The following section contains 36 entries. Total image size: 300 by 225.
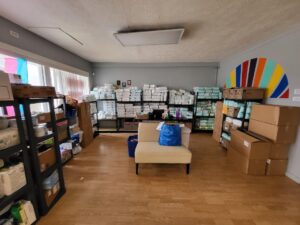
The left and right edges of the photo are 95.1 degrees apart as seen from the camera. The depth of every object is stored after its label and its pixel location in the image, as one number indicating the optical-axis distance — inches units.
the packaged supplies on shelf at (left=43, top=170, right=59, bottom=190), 64.8
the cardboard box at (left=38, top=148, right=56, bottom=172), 62.0
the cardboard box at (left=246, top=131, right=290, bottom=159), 87.0
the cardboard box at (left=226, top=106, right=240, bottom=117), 118.5
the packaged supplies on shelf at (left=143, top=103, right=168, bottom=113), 182.5
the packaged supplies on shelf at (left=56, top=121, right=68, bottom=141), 97.1
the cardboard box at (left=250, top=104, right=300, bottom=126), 81.7
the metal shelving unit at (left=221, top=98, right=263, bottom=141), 108.3
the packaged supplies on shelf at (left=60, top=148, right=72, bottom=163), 103.2
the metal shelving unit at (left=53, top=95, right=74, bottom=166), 98.7
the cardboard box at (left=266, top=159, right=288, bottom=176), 89.0
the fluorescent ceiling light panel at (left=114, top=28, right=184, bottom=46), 82.1
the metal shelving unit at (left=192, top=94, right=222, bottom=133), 172.4
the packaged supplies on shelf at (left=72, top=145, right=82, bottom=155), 118.7
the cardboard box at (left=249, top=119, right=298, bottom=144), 83.9
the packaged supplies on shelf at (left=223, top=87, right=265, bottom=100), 103.7
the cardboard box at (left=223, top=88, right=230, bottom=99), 129.0
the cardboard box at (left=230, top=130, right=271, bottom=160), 87.1
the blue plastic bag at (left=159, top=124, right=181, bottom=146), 95.2
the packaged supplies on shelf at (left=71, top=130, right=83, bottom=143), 120.9
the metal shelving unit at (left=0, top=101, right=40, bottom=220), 46.9
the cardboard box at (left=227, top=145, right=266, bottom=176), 89.9
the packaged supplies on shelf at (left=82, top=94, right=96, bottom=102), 148.6
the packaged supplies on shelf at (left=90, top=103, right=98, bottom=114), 159.2
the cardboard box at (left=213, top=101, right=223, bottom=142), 146.3
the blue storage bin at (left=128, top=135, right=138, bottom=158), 112.0
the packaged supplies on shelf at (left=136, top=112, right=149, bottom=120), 128.3
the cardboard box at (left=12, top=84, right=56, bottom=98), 51.7
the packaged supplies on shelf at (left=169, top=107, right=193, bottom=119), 170.4
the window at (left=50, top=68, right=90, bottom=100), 121.4
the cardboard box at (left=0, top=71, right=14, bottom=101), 45.4
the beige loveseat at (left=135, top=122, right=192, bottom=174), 88.4
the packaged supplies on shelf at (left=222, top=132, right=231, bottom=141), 126.5
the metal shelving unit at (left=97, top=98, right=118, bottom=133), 179.2
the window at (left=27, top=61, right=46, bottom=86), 96.2
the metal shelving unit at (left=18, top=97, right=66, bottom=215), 55.2
